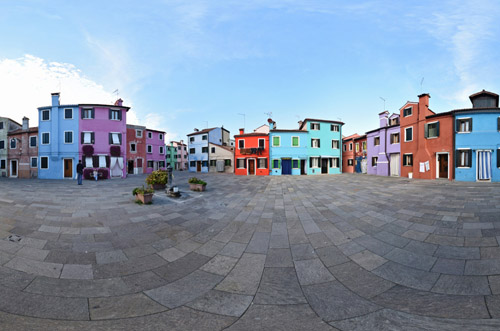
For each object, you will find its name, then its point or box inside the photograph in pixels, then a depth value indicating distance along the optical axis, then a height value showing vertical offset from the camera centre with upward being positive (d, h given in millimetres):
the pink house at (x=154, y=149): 37312 +3021
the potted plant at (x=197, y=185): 12000 -1123
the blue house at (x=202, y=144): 38656 +4059
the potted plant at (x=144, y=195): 8409 -1200
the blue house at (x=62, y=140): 23406 +2947
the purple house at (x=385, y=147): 24141 +2167
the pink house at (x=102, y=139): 23328 +3125
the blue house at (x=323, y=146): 29891 +2865
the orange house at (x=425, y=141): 18719 +2266
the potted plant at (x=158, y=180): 11711 -797
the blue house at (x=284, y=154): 29156 +1582
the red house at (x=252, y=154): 29594 +1629
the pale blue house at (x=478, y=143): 17203 +1788
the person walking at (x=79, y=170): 15811 -298
